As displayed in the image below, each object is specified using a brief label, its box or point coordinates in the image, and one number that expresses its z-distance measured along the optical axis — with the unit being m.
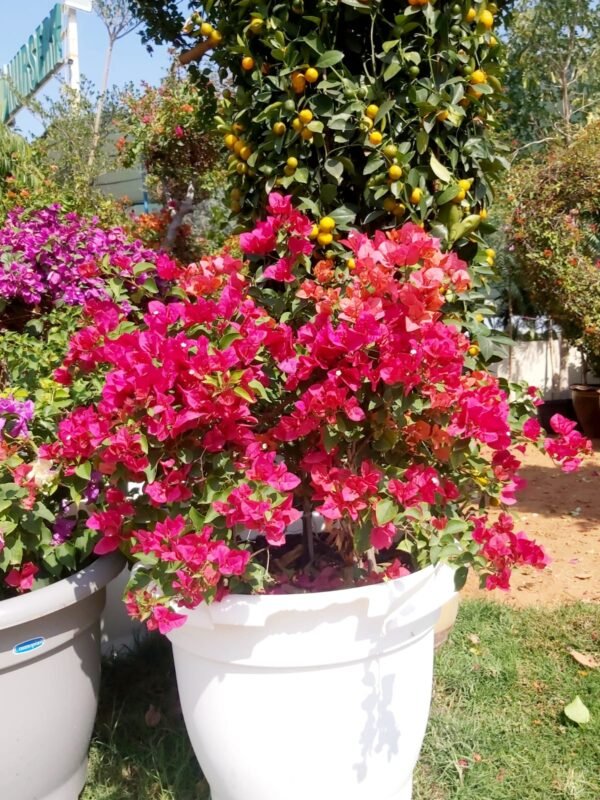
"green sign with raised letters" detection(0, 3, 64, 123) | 12.83
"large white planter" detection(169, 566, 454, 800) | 1.27
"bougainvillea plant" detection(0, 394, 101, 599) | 1.43
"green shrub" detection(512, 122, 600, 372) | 4.90
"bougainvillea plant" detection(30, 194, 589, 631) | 1.21
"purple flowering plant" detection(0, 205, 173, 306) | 2.62
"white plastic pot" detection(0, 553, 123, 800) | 1.40
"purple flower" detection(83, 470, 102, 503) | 1.62
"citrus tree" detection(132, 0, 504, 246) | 1.68
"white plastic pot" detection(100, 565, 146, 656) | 2.24
